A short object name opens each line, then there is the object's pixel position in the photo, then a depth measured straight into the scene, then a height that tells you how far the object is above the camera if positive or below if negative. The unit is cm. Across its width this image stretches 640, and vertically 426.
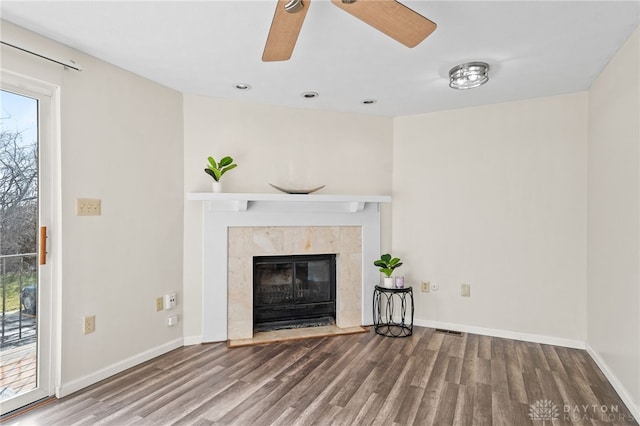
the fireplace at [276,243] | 327 -29
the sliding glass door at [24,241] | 211 -17
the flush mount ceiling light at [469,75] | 254 +99
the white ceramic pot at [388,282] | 356 -69
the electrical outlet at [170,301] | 305 -75
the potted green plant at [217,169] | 310 +38
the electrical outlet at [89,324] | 244 -76
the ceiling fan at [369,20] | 151 +86
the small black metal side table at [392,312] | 364 -105
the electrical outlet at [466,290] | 359 -77
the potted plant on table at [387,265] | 355 -52
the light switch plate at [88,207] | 241 +4
